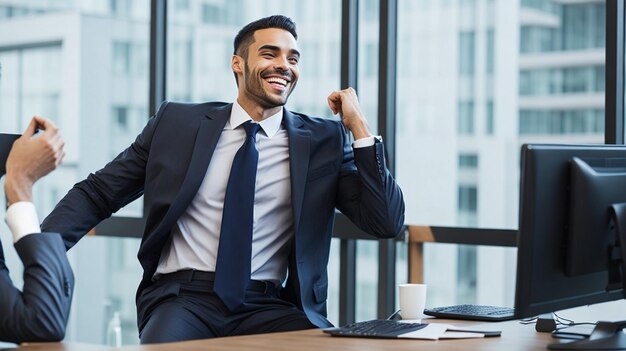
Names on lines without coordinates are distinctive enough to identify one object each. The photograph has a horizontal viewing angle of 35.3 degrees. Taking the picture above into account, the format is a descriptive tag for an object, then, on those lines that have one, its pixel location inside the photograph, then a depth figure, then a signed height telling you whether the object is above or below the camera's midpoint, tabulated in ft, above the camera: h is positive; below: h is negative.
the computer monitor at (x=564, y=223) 6.32 -0.29
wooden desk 6.17 -1.12
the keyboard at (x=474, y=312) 7.81 -1.11
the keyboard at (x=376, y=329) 6.82 -1.10
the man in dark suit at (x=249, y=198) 8.91 -0.23
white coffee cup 7.98 -1.01
